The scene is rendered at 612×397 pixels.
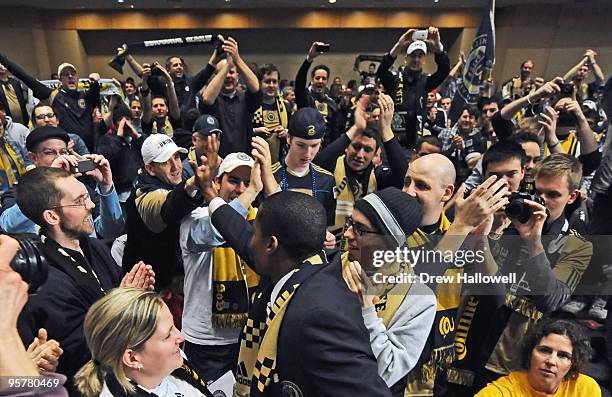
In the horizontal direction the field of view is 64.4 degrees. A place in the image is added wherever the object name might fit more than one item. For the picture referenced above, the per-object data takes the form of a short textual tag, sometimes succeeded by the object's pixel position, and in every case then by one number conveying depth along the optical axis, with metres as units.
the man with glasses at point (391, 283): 1.63
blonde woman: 1.49
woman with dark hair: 2.13
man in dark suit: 1.33
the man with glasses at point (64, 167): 2.51
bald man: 1.79
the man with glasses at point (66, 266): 1.75
